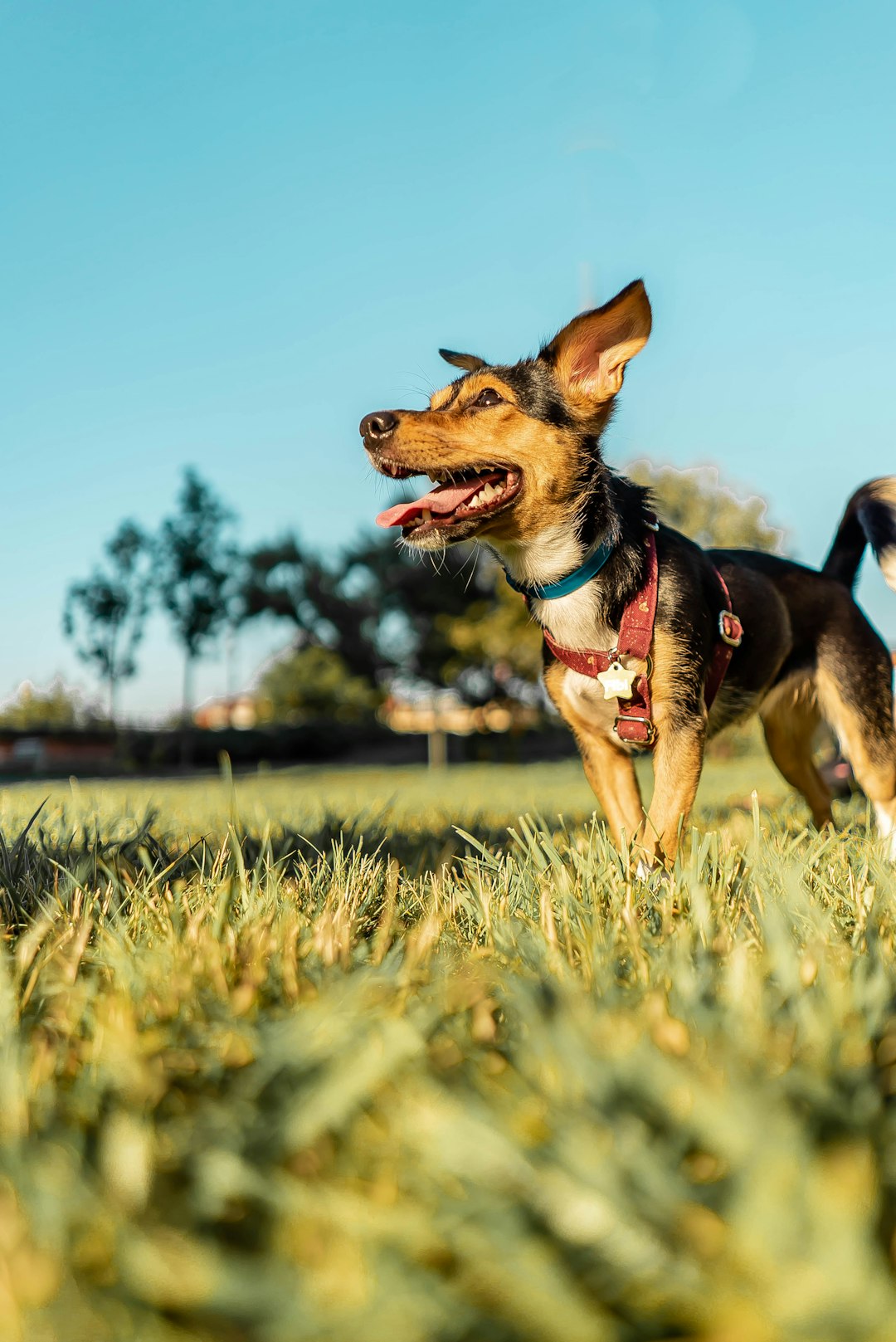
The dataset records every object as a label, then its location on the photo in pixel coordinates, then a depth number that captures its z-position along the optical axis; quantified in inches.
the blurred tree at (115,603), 1401.3
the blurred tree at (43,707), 1771.7
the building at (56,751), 1137.4
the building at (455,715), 1553.9
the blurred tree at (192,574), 1400.1
